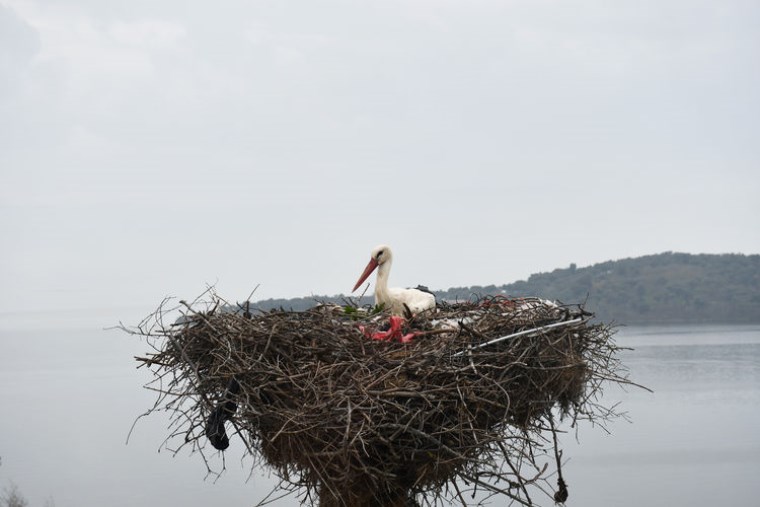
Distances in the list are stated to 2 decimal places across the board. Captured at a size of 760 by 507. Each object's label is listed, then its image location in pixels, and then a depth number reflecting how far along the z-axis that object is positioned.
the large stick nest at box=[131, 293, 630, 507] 10.66
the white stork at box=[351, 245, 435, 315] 13.47
